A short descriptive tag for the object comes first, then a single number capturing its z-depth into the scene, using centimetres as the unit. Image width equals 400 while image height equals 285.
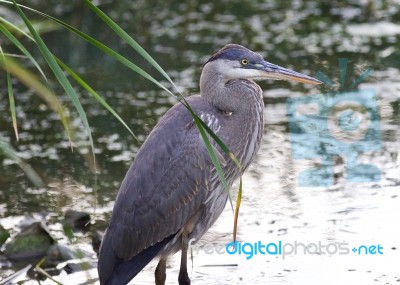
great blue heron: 944
